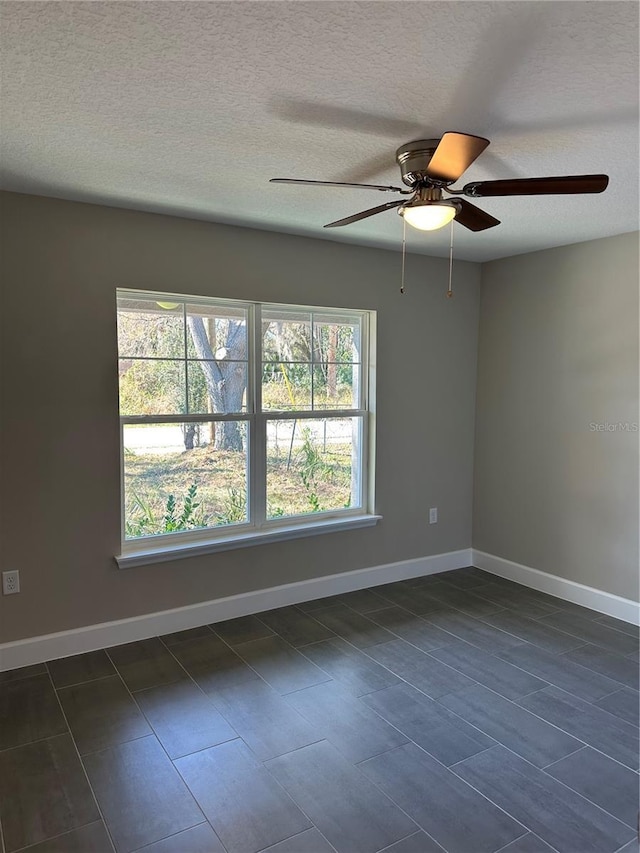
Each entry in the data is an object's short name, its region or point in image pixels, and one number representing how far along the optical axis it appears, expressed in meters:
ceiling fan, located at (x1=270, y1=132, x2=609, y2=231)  1.77
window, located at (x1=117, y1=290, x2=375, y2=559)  3.23
